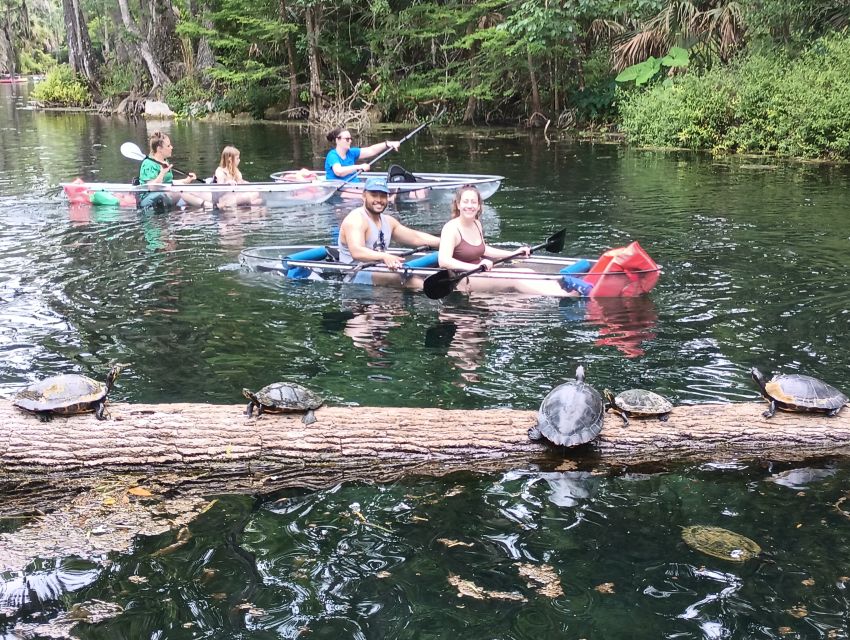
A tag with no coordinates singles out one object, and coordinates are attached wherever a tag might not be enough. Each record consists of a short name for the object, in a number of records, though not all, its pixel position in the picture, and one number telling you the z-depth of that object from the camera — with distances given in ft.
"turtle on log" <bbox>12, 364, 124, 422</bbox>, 13.04
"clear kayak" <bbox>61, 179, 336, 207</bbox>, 37.63
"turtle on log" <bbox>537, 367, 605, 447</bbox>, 12.68
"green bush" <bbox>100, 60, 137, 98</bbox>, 124.77
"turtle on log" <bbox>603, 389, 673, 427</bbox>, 13.28
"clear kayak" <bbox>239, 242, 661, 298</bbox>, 21.86
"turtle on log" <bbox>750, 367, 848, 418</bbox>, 13.21
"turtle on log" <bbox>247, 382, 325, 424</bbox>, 13.42
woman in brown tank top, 21.85
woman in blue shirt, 38.68
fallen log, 12.77
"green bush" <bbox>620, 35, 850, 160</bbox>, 48.29
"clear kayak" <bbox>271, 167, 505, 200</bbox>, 38.06
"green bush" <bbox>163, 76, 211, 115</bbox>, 106.63
